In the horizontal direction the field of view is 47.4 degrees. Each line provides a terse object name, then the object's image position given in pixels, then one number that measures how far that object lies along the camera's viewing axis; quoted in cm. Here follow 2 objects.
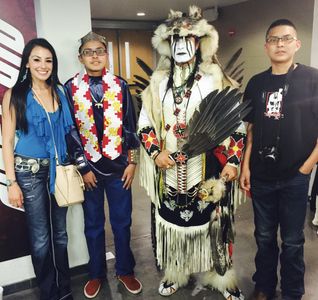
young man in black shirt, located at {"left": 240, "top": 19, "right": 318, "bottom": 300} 186
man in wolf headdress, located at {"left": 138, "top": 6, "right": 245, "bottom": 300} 204
